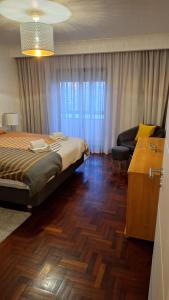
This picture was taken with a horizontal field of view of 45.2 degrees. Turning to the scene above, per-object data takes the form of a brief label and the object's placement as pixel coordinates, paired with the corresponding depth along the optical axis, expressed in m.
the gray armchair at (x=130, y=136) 4.14
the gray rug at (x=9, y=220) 2.20
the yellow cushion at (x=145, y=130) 4.16
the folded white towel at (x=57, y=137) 3.76
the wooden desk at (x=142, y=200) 1.93
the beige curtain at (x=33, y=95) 5.06
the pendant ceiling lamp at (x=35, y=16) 2.29
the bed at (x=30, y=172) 2.36
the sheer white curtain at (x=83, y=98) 4.71
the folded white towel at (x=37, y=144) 2.99
